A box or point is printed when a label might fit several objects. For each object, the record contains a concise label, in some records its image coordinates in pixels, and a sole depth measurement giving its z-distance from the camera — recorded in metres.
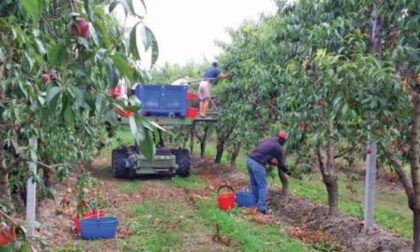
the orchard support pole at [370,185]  6.93
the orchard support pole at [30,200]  5.88
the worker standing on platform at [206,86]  14.69
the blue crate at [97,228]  7.40
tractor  13.43
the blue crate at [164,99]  13.39
